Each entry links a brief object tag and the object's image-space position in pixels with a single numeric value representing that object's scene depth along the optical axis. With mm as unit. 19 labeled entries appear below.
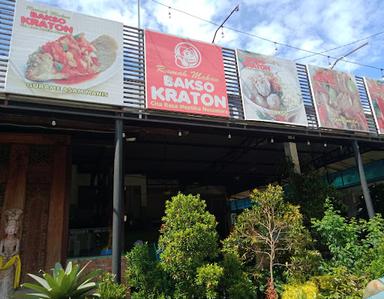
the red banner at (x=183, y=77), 7664
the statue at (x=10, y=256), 7085
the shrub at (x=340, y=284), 6402
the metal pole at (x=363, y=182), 9191
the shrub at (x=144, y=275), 6469
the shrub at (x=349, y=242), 7371
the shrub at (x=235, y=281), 6547
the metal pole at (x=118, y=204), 6129
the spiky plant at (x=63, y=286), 5152
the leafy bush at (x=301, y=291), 6094
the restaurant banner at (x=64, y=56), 6441
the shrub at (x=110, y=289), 5512
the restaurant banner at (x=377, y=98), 10891
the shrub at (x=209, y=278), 5949
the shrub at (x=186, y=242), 6137
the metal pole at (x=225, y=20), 9594
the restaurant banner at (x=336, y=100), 9859
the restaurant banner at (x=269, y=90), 8797
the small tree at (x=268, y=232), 7434
